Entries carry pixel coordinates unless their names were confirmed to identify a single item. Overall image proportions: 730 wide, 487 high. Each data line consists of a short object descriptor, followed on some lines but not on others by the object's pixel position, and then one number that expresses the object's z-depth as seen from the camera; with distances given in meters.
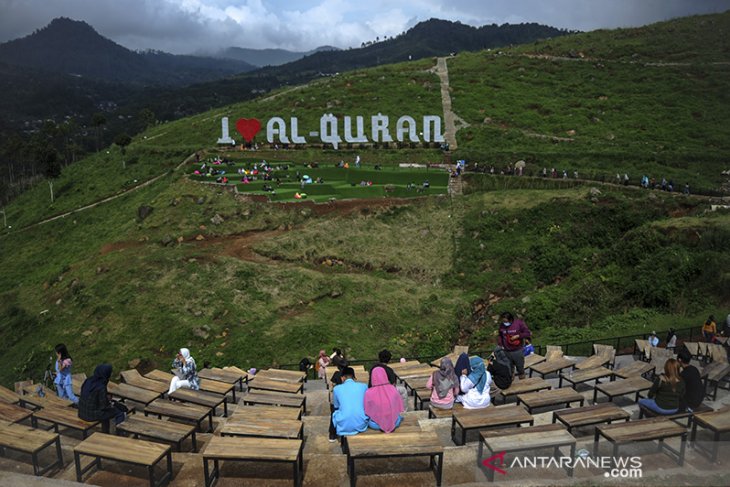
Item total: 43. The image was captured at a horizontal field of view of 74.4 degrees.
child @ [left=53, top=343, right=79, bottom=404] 11.54
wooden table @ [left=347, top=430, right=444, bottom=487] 7.32
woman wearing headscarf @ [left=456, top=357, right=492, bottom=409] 9.95
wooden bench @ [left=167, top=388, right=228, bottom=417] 10.38
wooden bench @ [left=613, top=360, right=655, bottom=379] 11.82
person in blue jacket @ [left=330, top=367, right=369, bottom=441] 8.50
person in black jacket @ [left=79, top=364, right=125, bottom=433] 9.01
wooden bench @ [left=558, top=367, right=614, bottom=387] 11.62
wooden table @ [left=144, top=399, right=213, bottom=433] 9.40
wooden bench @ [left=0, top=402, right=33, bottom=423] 9.09
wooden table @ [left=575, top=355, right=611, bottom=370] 13.04
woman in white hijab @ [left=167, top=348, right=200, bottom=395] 11.14
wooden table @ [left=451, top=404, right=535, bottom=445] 8.71
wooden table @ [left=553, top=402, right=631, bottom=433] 8.66
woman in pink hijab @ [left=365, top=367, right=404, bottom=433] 8.38
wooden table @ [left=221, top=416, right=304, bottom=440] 8.25
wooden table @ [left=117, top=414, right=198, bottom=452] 8.39
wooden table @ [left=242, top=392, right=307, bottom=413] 10.70
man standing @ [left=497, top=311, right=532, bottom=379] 12.04
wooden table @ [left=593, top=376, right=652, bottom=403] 10.47
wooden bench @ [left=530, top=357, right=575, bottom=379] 12.67
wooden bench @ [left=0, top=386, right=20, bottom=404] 11.06
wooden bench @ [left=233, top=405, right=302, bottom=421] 9.12
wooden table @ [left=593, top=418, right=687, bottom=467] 7.61
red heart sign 52.88
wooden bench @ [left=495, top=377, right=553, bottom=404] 10.69
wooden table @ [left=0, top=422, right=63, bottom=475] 7.64
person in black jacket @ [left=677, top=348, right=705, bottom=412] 8.80
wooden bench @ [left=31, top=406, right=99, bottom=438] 8.97
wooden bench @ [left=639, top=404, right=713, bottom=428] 8.41
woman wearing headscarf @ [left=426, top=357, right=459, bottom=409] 9.77
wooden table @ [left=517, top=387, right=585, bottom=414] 9.91
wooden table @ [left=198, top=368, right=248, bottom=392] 13.52
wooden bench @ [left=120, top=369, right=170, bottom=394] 11.55
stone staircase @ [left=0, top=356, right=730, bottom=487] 7.20
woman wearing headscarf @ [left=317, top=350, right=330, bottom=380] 15.73
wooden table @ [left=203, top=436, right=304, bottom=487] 7.22
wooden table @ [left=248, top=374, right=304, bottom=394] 12.07
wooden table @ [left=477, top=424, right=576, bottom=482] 7.55
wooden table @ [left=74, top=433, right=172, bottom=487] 7.23
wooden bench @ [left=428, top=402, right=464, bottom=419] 9.63
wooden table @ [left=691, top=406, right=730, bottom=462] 7.57
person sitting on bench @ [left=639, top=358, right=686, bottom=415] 8.87
